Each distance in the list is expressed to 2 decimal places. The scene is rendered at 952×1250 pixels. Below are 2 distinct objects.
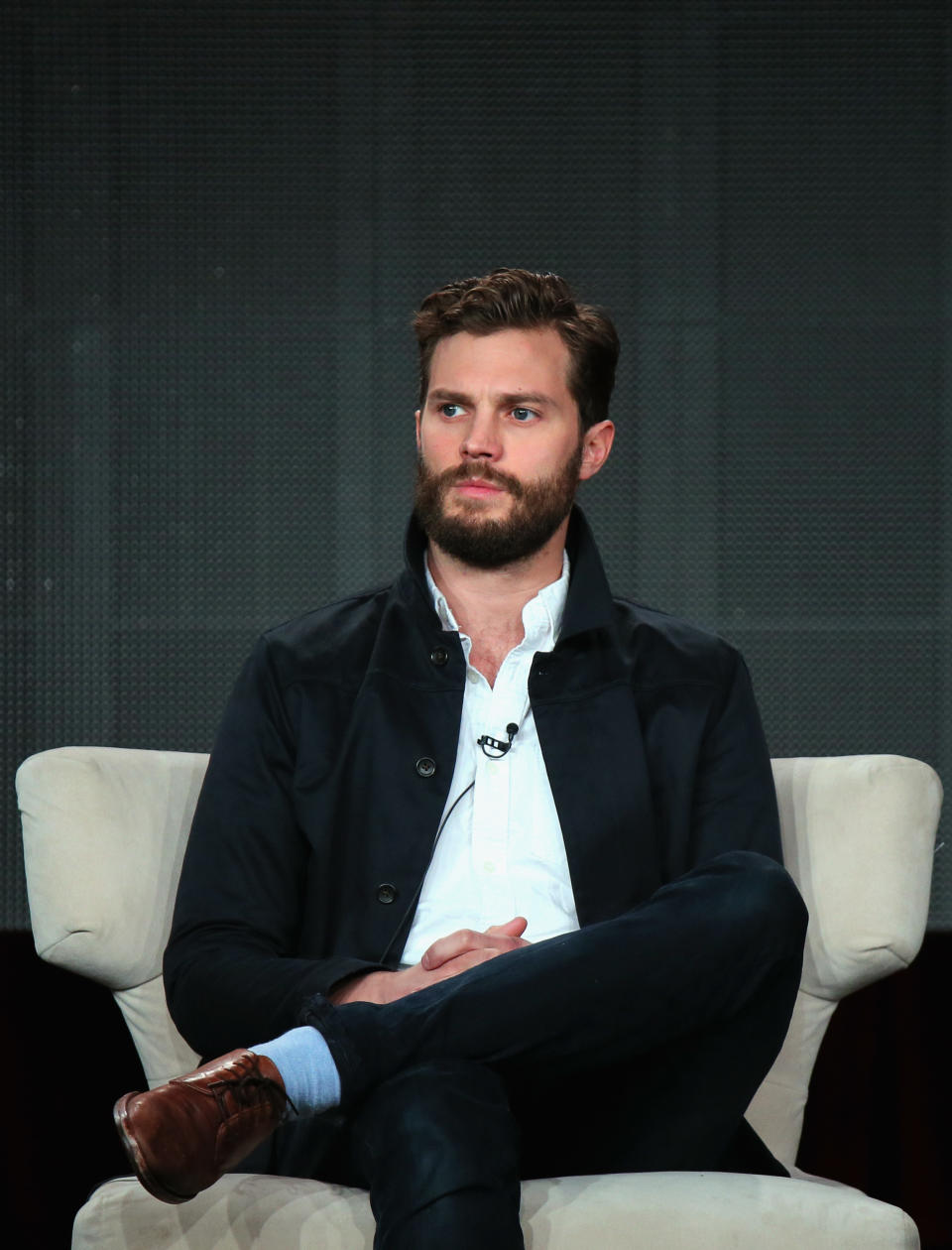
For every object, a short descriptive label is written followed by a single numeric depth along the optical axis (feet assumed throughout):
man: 33.78
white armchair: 34.79
